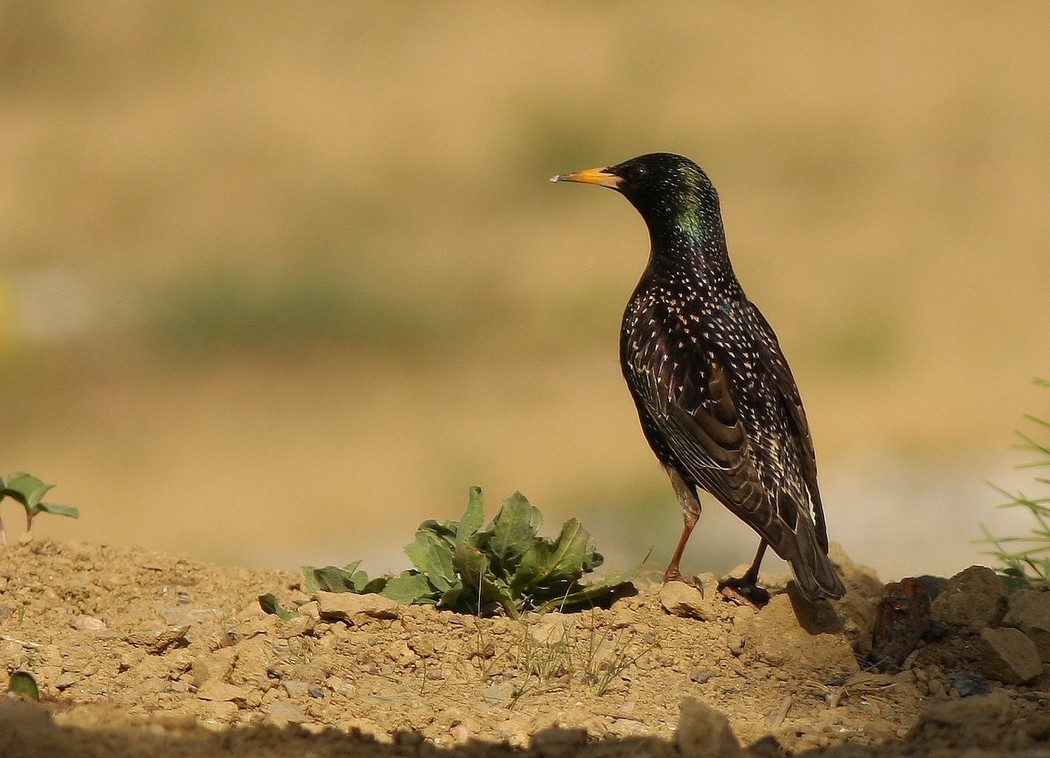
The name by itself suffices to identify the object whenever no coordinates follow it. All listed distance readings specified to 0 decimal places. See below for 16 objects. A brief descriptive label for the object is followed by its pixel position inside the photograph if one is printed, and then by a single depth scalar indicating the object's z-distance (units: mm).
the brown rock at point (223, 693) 8562
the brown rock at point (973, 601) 10250
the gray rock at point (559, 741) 7383
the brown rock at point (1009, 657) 9539
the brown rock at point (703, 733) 7148
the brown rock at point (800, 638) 9953
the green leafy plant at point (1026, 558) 11422
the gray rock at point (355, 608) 9844
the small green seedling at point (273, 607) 9930
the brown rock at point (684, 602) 10453
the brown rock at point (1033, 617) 9937
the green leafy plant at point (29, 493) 11391
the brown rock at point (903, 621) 9945
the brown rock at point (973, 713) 7598
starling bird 11109
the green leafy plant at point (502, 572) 10398
